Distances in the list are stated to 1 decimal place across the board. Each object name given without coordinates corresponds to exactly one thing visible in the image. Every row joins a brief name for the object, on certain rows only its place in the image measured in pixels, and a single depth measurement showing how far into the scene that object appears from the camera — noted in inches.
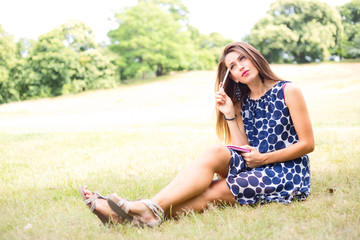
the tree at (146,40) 1130.7
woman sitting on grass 88.8
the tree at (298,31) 1262.3
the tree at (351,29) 1258.0
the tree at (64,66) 1013.8
